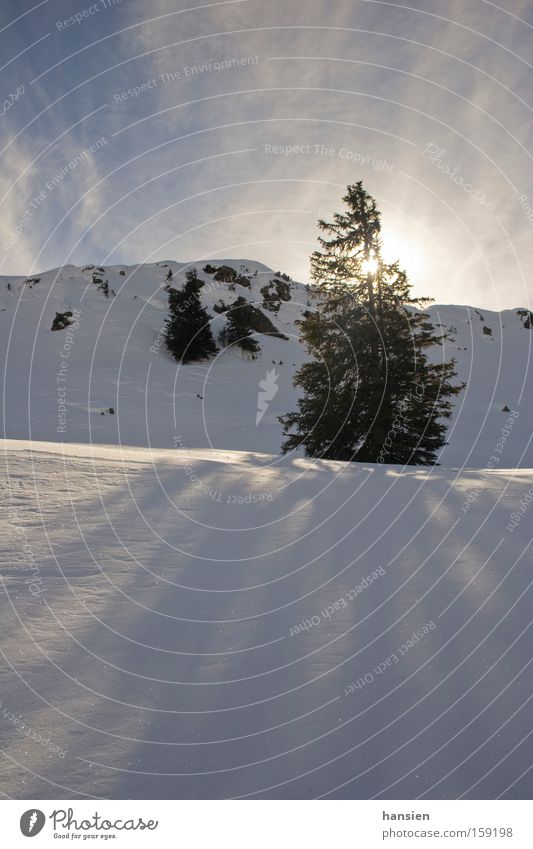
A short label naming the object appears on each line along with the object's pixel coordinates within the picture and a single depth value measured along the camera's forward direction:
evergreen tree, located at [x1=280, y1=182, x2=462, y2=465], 11.35
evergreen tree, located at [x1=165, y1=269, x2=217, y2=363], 28.98
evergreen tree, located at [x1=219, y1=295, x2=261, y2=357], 31.91
